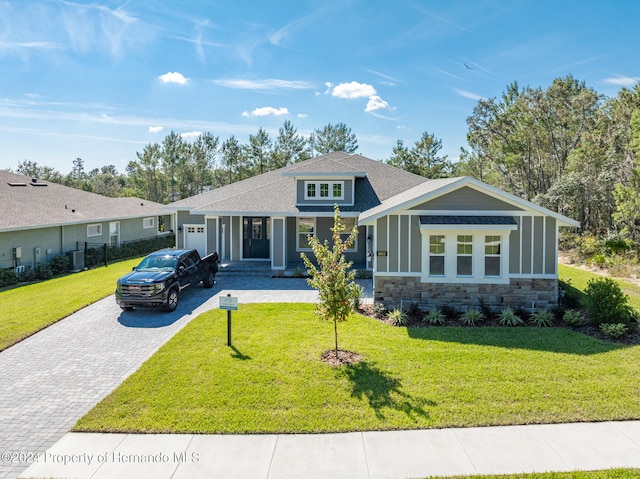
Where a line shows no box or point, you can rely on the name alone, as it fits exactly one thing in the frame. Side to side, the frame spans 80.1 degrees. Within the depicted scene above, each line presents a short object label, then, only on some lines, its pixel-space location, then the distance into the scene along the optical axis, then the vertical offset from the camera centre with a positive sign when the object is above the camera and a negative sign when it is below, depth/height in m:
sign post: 9.12 -1.81
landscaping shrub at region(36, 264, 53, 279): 17.98 -2.09
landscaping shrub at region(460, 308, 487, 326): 11.17 -2.69
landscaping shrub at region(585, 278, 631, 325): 10.48 -2.18
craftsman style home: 11.81 -0.70
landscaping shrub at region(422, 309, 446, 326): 11.23 -2.72
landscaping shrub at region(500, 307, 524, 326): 11.08 -2.70
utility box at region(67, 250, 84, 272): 20.36 -1.75
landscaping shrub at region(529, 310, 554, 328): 11.06 -2.71
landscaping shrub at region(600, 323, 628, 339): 9.81 -2.69
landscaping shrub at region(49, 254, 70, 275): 19.20 -1.83
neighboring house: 17.64 +0.46
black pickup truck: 11.98 -1.73
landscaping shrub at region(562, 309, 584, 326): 10.87 -2.64
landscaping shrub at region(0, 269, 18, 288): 16.09 -2.12
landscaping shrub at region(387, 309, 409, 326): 11.25 -2.72
